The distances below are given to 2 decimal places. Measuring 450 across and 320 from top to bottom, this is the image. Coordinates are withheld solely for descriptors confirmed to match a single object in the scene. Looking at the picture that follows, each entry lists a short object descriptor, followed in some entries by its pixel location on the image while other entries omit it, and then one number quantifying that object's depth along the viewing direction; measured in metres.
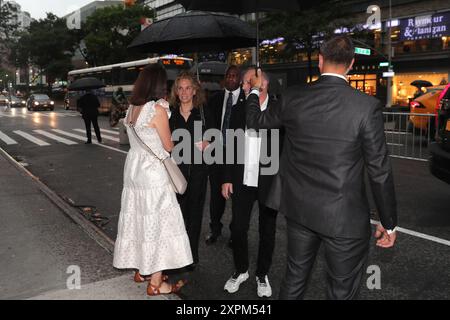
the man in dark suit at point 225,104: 4.17
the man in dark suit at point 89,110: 15.23
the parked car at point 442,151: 6.14
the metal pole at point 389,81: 33.09
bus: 24.75
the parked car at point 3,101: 49.50
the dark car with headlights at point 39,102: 38.00
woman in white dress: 3.69
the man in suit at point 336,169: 2.53
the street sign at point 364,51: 30.06
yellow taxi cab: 11.62
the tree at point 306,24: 32.47
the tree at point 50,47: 59.34
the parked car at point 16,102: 45.69
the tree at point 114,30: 49.53
